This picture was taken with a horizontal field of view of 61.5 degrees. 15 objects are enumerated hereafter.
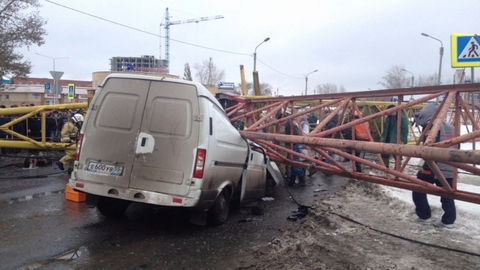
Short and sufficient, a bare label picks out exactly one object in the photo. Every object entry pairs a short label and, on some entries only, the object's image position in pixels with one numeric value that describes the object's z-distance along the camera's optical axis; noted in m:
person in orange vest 8.37
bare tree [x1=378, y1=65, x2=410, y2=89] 68.21
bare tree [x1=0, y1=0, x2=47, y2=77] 19.48
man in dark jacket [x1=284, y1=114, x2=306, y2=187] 9.52
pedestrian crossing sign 7.25
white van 5.19
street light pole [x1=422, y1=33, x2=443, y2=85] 26.44
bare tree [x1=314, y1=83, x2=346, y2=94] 88.62
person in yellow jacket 8.90
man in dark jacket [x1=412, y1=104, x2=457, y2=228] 5.47
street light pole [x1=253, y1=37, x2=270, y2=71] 37.01
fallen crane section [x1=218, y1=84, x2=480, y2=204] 3.63
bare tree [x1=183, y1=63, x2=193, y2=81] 46.54
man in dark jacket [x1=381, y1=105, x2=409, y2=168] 8.02
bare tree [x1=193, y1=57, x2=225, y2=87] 72.88
